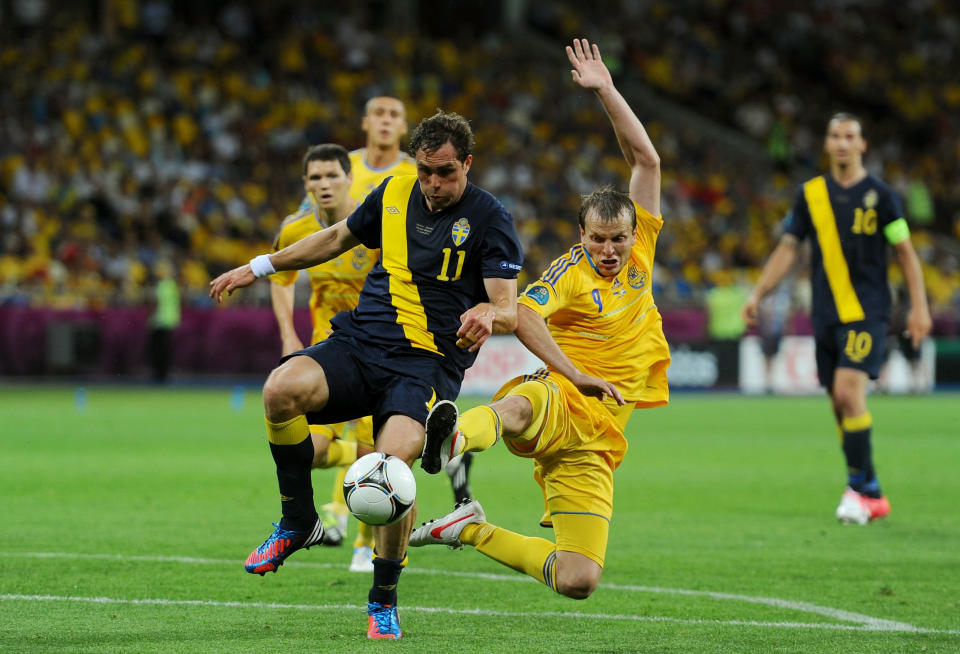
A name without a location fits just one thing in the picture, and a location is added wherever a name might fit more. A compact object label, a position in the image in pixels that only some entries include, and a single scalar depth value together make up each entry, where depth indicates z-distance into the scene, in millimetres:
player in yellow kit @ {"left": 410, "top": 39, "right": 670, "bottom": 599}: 12000
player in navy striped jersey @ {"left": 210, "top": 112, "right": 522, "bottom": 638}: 11617
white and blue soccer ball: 10695
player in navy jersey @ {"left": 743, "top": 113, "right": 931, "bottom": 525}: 19828
